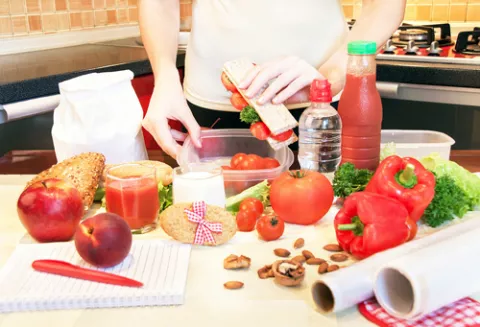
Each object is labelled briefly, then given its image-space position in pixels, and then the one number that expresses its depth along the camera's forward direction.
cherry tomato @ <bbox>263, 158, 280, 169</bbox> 1.34
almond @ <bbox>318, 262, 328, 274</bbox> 0.96
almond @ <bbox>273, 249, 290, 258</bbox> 1.04
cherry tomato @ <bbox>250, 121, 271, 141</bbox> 1.27
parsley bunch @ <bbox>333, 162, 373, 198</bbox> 1.20
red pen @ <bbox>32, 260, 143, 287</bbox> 0.93
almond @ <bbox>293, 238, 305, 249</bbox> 1.07
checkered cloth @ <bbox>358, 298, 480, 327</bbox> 0.82
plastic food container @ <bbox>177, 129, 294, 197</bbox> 1.40
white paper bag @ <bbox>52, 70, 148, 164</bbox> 1.50
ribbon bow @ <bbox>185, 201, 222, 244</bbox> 1.07
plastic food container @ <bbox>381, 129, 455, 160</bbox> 1.33
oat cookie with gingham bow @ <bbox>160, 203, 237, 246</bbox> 1.07
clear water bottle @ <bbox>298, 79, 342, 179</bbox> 1.22
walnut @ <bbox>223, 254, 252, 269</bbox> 0.99
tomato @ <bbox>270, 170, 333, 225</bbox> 1.14
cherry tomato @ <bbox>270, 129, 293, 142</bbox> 1.25
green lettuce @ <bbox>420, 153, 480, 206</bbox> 1.19
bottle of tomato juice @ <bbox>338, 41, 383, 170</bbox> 1.21
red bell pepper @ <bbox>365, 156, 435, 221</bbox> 1.07
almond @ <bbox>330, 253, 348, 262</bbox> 1.01
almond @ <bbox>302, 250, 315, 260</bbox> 1.02
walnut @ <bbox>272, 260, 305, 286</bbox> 0.92
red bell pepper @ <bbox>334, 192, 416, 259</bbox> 0.98
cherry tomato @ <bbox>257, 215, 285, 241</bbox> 1.09
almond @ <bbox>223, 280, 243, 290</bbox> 0.93
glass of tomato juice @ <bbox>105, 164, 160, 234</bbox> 1.15
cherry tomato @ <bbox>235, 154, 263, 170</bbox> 1.32
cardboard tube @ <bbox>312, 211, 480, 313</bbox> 0.84
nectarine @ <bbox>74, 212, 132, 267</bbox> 0.97
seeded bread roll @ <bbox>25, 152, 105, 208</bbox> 1.22
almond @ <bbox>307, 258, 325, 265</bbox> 1.00
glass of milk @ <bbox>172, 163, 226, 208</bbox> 1.18
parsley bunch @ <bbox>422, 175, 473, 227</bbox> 1.12
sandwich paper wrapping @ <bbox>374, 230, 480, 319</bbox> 0.80
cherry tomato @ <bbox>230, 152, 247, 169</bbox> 1.35
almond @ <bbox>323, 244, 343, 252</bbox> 1.05
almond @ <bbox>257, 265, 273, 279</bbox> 0.96
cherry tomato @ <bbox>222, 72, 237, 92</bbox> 1.34
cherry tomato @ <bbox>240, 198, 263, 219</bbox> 1.16
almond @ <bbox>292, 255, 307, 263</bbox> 1.01
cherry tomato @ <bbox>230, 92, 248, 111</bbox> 1.33
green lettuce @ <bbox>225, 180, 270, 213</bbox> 1.24
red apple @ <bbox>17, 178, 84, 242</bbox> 1.09
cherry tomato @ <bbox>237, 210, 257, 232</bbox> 1.14
